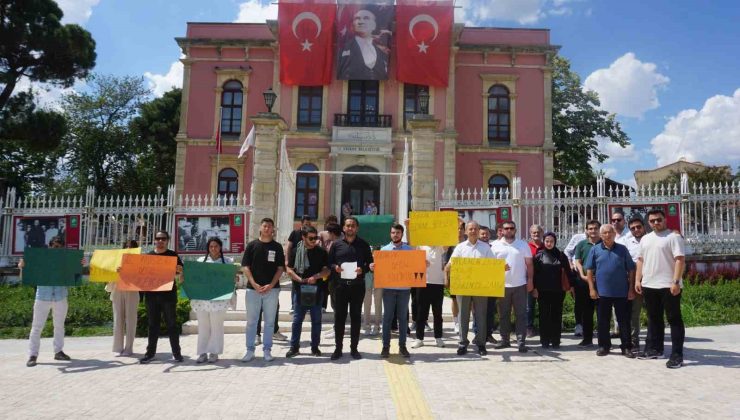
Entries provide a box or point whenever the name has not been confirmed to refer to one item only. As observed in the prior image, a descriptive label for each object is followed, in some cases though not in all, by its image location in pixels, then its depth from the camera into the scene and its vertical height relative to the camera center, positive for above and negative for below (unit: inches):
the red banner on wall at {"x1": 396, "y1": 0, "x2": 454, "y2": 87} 863.7 +356.7
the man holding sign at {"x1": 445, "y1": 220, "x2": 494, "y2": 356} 255.4 -31.6
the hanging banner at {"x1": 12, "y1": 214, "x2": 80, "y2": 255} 522.3 +1.7
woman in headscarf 271.1 -24.7
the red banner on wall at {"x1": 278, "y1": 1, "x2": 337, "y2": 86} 860.0 +345.2
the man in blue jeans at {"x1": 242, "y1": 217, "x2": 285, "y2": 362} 246.7 -21.2
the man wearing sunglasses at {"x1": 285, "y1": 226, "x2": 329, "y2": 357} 251.6 -19.7
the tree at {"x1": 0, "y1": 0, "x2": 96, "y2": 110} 661.9 +257.1
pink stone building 864.3 +228.6
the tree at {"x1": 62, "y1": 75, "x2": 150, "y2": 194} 1144.2 +206.5
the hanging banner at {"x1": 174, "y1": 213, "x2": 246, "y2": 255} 494.6 +4.3
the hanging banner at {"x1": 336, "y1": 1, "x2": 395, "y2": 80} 855.1 +348.7
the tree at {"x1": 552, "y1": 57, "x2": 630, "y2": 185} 1132.5 +270.0
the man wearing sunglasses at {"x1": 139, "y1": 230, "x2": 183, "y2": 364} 244.5 -38.6
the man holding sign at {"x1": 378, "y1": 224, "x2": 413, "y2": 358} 249.8 -33.8
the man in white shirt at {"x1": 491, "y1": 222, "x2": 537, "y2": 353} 265.9 -20.4
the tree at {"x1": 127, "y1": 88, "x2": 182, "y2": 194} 1214.9 +238.8
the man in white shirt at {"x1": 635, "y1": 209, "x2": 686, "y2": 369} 228.5 -16.5
